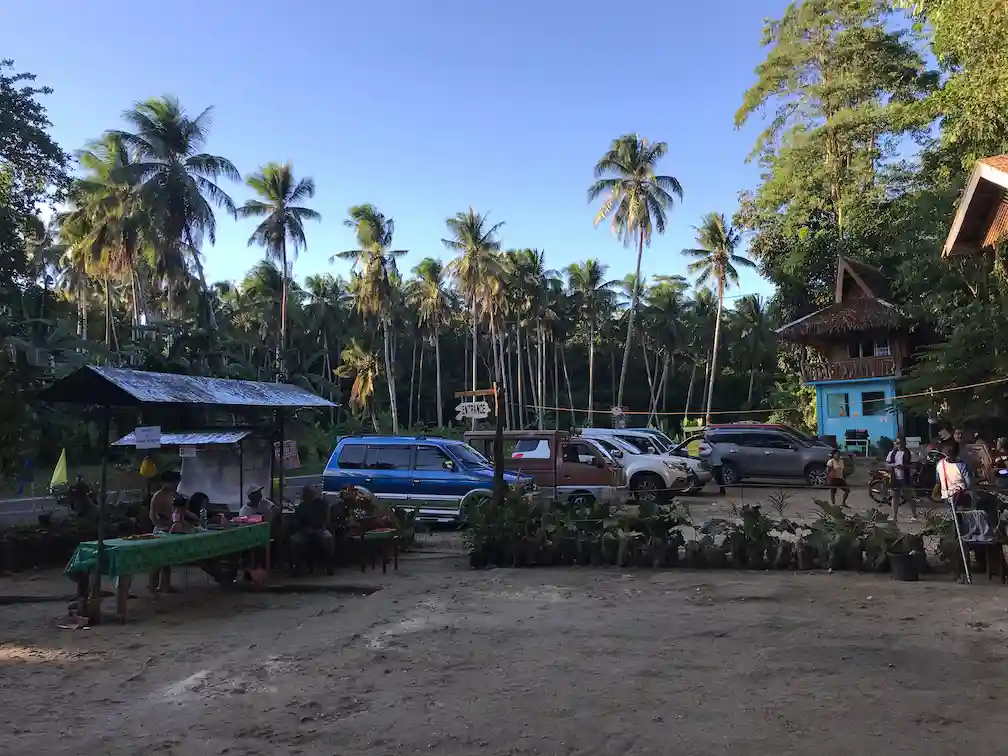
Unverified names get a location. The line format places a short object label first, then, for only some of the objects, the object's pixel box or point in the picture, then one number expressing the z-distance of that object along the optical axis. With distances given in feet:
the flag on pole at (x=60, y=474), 46.96
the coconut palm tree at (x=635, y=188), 132.16
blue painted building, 97.91
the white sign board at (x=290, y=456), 36.86
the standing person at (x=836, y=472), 53.67
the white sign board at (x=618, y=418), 91.20
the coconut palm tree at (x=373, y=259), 142.00
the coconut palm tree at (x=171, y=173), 107.04
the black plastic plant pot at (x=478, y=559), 33.63
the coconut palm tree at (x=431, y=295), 163.84
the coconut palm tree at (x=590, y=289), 171.63
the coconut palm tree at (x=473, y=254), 143.84
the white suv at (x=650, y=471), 56.95
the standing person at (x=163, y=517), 28.68
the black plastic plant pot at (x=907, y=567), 27.94
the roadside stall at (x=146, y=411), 23.95
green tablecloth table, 23.82
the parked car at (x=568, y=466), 50.04
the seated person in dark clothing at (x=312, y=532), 32.09
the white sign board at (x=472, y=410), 39.47
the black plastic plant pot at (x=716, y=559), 31.40
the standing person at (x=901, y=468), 47.47
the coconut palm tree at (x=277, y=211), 128.06
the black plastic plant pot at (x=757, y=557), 30.96
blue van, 45.14
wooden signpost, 36.47
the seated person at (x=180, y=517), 28.07
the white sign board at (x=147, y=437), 26.11
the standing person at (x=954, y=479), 28.25
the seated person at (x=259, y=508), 32.27
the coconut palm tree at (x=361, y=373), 166.30
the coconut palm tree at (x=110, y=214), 107.65
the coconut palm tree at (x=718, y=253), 140.56
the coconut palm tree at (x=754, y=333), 178.09
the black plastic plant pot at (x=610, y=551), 32.61
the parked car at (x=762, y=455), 65.67
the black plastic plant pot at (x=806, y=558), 30.45
